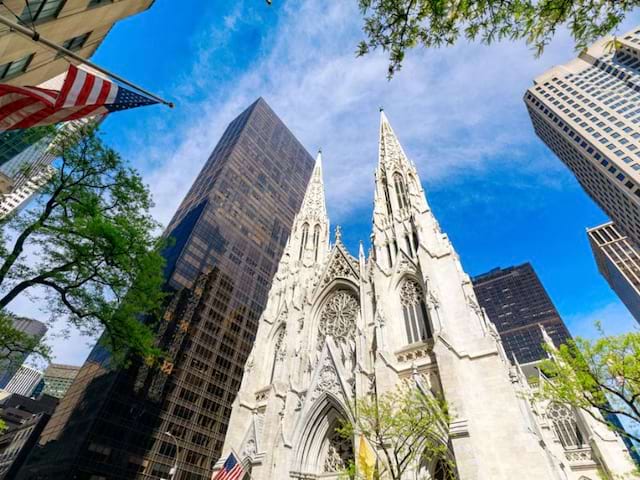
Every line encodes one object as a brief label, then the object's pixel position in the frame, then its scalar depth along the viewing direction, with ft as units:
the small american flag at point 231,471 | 56.03
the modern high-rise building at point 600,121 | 177.37
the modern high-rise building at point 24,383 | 615.16
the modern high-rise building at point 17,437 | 144.66
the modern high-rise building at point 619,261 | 224.74
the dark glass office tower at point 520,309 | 313.12
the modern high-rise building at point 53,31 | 32.78
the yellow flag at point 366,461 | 41.52
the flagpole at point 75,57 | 17.19
